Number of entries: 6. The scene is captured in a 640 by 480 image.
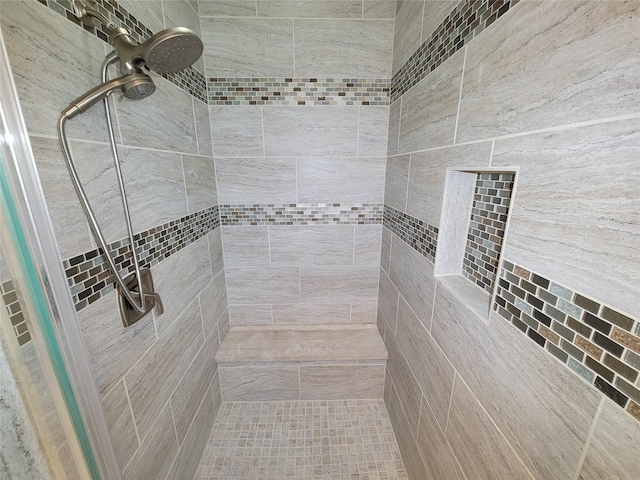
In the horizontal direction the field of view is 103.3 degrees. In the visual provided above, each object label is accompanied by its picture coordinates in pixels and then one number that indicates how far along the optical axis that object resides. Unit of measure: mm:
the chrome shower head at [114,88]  613
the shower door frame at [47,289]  441
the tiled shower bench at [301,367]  1579
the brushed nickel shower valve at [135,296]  793
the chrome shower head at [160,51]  637
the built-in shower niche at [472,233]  809
